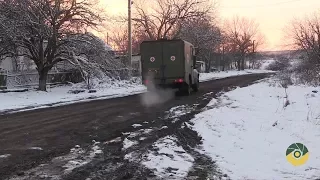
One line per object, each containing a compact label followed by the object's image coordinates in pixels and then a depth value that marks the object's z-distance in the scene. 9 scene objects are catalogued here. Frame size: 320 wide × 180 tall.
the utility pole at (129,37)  30.08
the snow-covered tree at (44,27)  21.72
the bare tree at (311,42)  35.69
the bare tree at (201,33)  47.69
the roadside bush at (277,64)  95.68
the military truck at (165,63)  20.92
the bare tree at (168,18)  46.28
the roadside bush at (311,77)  26.48
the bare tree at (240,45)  94.69
